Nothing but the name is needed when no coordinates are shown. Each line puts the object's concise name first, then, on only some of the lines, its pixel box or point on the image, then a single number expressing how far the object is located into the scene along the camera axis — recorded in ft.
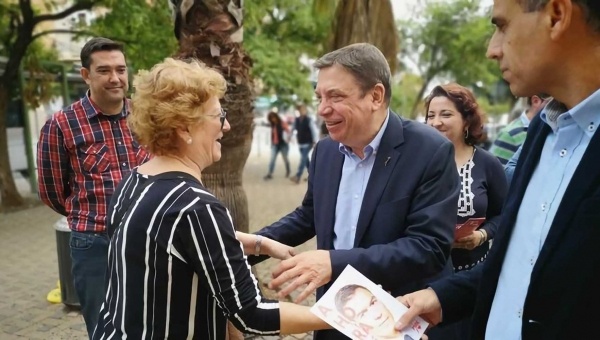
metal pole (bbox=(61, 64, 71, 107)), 37.50
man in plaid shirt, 11.00
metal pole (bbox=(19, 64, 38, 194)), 35.09
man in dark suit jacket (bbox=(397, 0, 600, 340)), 3.85
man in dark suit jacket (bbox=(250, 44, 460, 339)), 6.29
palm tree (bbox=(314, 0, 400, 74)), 24.64
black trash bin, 16.29
